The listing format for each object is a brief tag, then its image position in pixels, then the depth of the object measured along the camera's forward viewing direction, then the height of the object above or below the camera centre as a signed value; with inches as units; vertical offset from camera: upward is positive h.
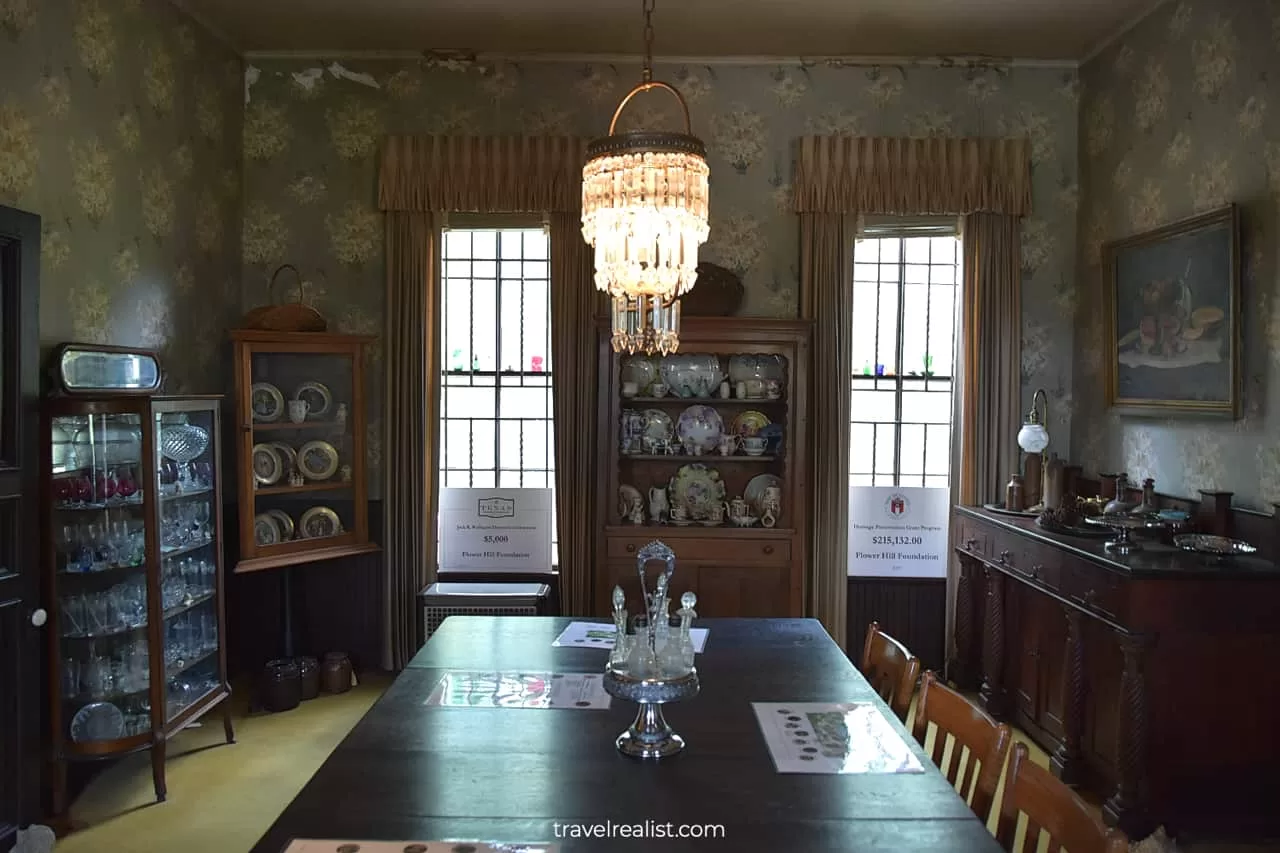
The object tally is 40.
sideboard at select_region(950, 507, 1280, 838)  121.3 -38.1
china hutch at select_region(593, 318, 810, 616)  181.8 -12.1
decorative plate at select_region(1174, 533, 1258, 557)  125.0 -19.1
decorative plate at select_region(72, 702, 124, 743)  133.0 -46.9
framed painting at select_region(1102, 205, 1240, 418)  141.3 +14.7
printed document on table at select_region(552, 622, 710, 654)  114.7 -30.0
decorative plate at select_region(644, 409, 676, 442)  191.3 -4.4
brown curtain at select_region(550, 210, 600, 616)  191.3 +1.4
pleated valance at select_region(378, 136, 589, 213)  190.4 +48.1
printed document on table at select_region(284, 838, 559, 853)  63.9 -31.0
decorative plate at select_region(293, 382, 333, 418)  184.9 +1.4
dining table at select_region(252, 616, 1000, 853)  66.7 -30.7
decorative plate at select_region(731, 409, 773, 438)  190.4 -3.9
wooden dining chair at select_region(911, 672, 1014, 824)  75.9 -29.6
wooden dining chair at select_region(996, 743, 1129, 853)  58.9 -28.1
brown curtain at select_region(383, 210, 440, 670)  191.9 -3.3
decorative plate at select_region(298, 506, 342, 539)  186.1 -24.4
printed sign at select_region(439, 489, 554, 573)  199.3 -27.2
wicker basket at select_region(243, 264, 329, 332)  178.1 +16.7
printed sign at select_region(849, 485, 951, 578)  198.2 -27.6
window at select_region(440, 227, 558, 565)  199.9 +12.4
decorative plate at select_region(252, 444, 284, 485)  179.3 -12.1
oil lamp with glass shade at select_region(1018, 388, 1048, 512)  173.2 -10.1
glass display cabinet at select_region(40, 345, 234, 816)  130.1 -23.0
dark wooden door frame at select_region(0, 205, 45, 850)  119.7 -14.5
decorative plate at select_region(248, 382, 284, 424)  178.5 +0.2
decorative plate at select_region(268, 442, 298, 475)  182.7 -10.4
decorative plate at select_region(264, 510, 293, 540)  182.2 -23.7
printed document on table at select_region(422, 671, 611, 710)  93.1 -30.2
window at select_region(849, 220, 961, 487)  198.8 +9.9
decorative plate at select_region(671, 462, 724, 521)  191.3 -17.6
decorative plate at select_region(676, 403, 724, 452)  191.5 -4.8
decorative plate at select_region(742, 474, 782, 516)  191.8 -17.3
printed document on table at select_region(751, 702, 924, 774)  78.6 -30.5
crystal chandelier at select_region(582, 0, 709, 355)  92.9 +19.9
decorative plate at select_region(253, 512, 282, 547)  178.9 -24.8
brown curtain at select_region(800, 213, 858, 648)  191.2 +1.8
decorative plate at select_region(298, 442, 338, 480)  185.3 -11.5
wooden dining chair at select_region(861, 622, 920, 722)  97.7 -29.5
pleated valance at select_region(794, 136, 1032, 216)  189.5 +47.5
